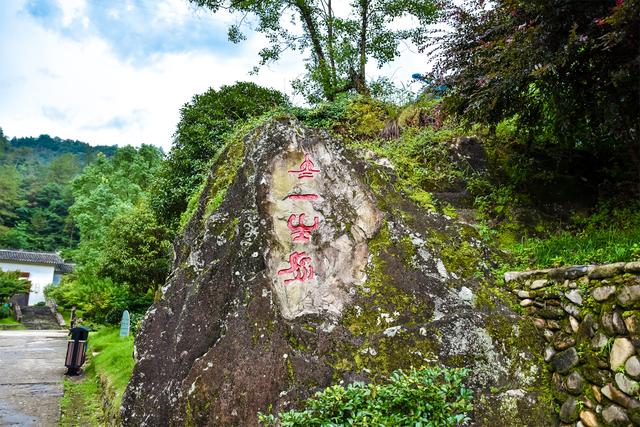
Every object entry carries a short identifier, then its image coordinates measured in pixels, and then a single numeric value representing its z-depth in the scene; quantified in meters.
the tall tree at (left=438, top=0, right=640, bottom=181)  4.34
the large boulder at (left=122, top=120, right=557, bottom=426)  3.94
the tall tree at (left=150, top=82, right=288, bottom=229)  9.96
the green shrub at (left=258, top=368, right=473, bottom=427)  2.64
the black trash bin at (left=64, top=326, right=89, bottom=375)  10.08
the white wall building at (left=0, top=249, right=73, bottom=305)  36.69
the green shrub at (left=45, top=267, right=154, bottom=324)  16.95
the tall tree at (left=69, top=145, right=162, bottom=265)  23.81
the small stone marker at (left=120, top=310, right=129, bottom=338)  13.09
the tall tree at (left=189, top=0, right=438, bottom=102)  11.20
